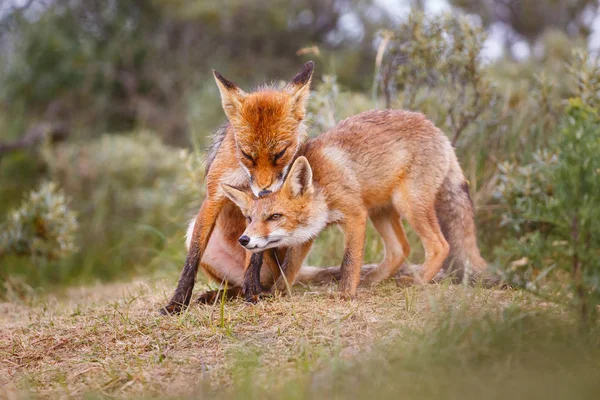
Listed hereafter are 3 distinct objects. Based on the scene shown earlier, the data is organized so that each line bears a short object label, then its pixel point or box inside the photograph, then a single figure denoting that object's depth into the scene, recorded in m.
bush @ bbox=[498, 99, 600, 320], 6.41
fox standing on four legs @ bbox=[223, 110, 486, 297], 9.17
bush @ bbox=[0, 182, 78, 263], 14.75
